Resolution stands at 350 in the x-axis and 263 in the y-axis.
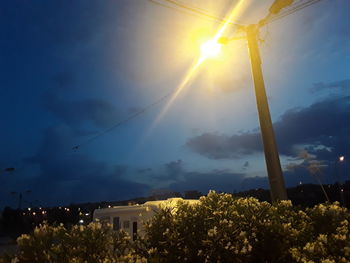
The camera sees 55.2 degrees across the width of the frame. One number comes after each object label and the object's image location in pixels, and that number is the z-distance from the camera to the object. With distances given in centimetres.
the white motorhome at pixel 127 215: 1508
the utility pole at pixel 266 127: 731
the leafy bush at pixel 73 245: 421
